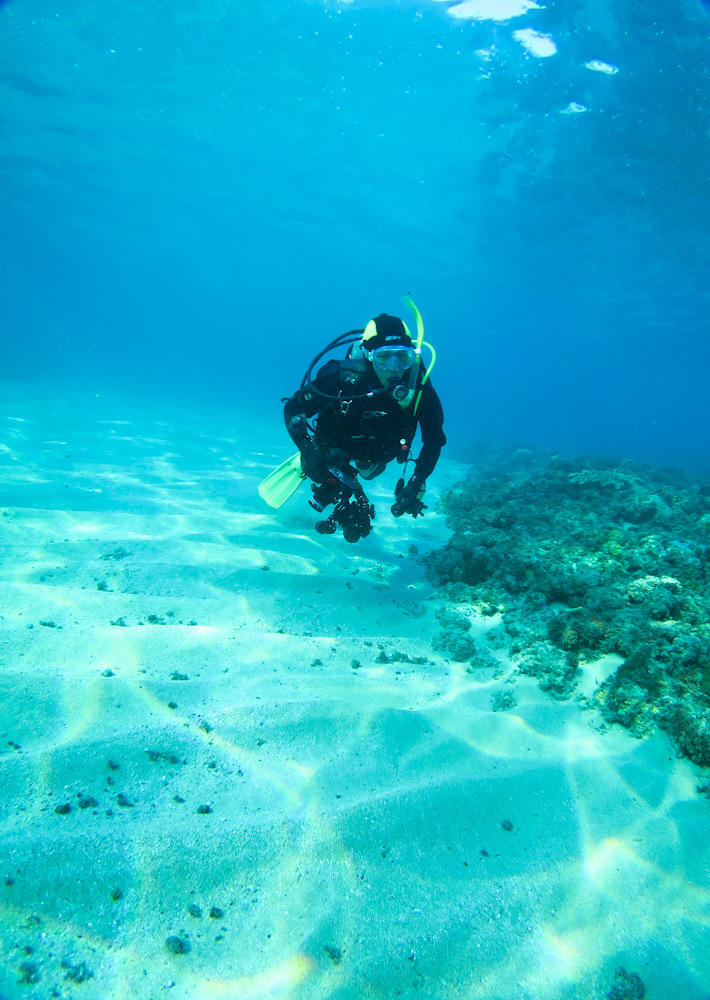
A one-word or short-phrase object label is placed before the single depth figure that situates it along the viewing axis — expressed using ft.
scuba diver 5.47
